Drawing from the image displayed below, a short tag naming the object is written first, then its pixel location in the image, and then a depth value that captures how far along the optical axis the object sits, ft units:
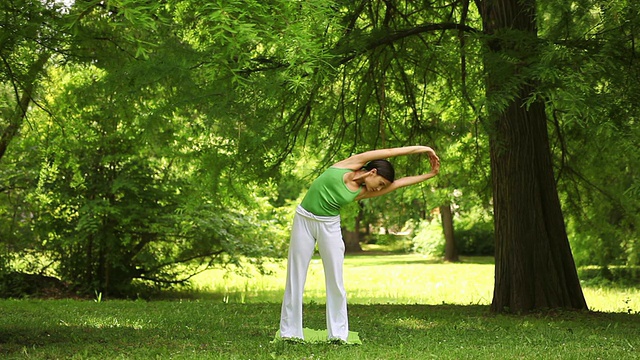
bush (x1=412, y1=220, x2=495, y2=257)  121.26
